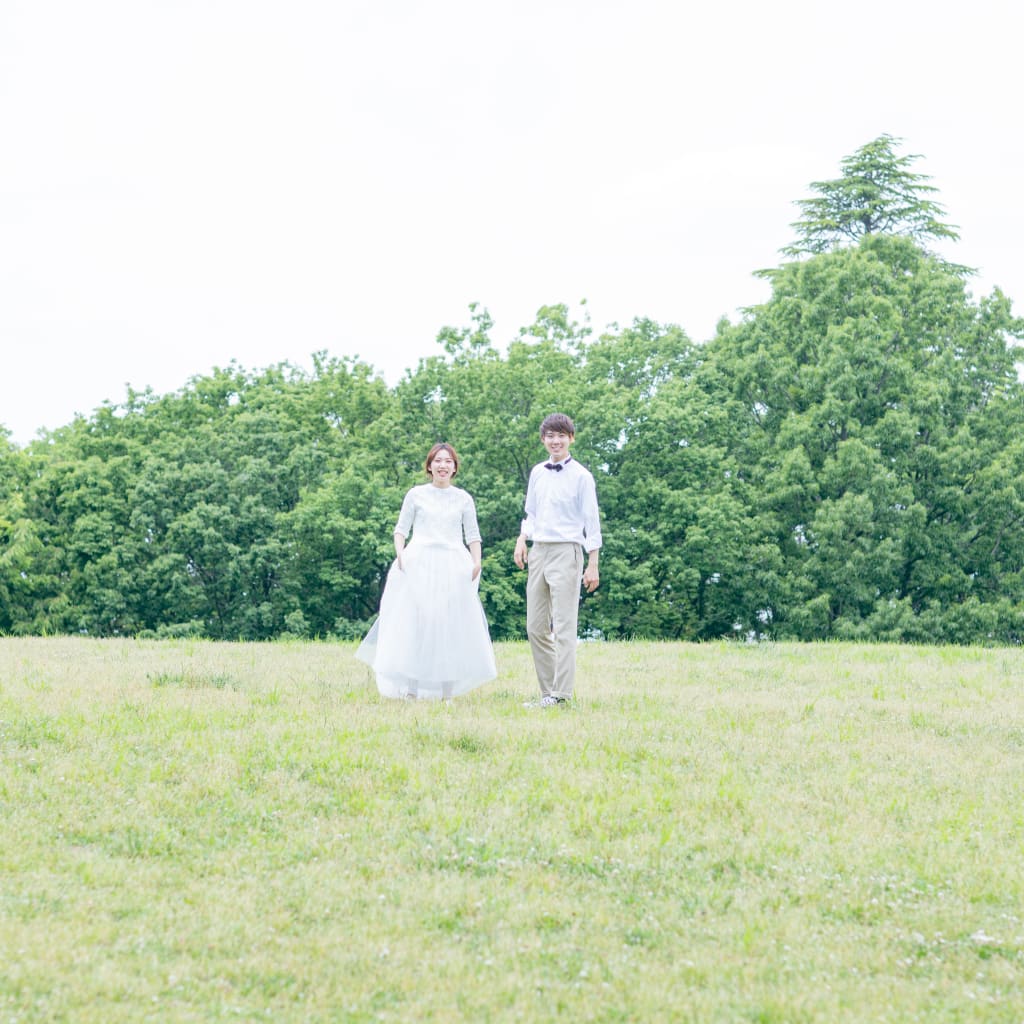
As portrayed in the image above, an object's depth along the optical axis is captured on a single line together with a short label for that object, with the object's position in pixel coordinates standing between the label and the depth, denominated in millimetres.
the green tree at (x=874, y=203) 48156
